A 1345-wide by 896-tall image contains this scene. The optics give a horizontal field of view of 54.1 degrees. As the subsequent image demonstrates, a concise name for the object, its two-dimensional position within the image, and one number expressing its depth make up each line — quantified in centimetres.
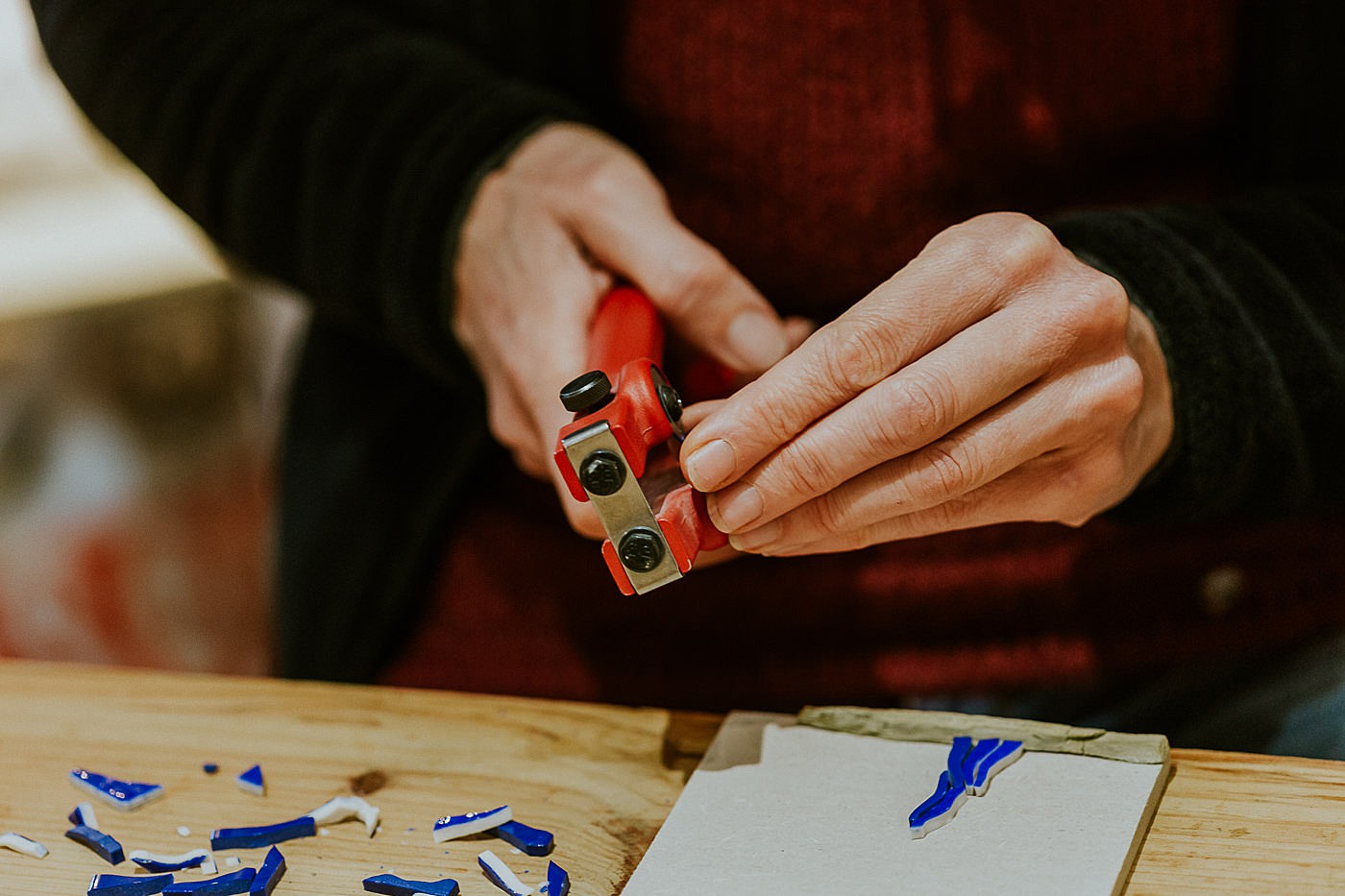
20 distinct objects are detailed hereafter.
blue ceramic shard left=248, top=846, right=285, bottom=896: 55
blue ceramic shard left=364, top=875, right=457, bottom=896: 55
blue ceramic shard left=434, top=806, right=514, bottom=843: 59
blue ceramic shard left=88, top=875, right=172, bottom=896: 56
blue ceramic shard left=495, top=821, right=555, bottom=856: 58
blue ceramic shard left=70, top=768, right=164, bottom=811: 64
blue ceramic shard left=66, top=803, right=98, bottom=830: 62
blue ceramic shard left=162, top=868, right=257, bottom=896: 56
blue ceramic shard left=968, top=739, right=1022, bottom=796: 58
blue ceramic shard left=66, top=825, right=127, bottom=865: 59
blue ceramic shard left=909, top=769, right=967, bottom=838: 56
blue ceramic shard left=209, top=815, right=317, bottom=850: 60
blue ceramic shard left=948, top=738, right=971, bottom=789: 58
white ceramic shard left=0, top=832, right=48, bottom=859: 60
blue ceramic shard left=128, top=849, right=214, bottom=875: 58
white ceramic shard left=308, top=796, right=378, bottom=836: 61
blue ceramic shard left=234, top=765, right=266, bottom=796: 65
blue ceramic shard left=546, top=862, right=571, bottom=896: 55
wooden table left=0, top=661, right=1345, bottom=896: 55
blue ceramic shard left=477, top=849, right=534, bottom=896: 55
